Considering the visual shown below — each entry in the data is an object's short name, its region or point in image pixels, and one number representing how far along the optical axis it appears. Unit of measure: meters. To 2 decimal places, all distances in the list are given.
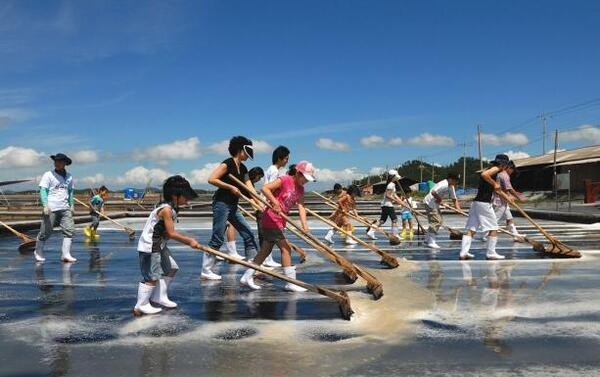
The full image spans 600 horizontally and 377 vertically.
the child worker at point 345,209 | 13.05
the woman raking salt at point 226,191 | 7.39
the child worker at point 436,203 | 11.53
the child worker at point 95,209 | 14.43
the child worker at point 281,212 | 6.59
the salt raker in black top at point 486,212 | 9.44
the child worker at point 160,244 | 5.50
